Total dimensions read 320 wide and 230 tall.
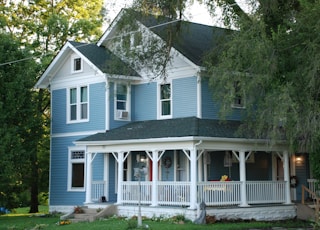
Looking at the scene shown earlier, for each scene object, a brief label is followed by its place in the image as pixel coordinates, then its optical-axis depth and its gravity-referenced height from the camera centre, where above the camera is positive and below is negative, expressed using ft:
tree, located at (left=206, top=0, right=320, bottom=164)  58.85 +11.19
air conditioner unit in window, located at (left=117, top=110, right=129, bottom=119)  87.24 +9.81
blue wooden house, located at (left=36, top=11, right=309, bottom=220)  72.84 +5.02
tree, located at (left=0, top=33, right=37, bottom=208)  85.35 +10.30
